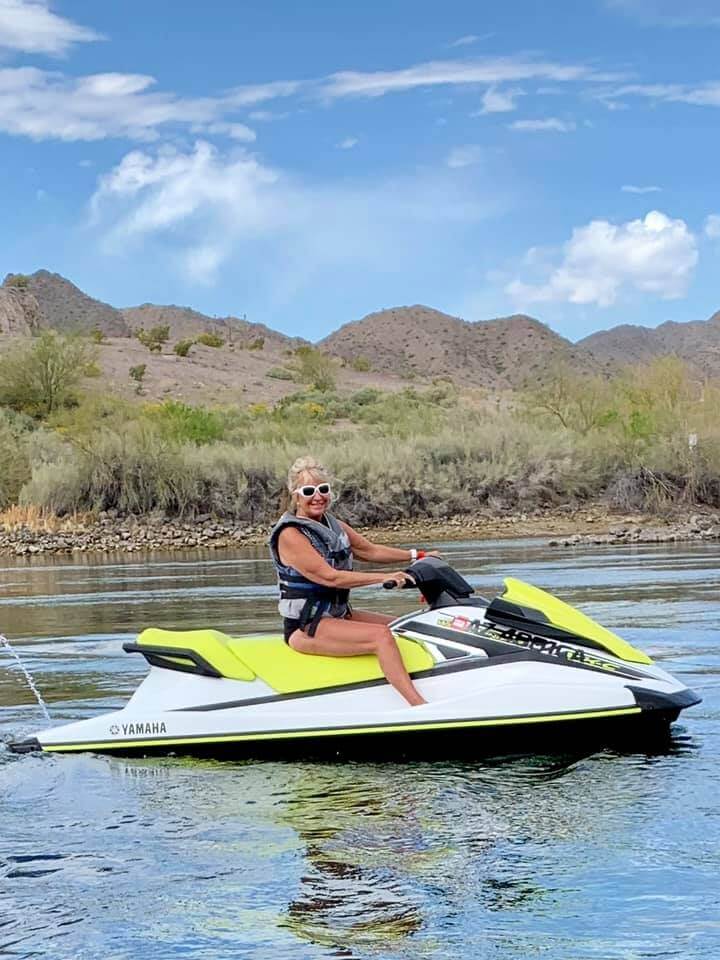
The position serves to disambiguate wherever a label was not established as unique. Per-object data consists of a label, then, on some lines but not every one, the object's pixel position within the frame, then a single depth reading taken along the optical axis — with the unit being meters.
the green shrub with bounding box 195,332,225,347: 86.19
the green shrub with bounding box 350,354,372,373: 84.56
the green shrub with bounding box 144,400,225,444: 41.91
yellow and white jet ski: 7.55
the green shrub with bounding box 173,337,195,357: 81.00
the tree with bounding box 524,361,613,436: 44.53
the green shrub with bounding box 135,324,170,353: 83.57
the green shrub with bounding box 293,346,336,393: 74.31
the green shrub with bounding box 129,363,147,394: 71.00
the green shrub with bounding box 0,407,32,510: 39.34
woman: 7.71
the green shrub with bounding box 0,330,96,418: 55.66
